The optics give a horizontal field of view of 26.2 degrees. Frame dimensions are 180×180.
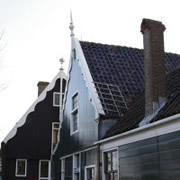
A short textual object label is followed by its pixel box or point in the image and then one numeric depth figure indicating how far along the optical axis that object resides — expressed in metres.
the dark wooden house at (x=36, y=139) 23.88
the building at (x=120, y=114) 9.95
